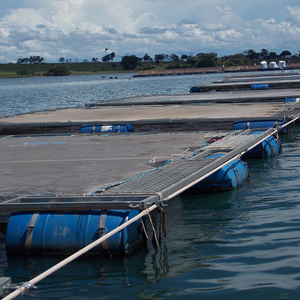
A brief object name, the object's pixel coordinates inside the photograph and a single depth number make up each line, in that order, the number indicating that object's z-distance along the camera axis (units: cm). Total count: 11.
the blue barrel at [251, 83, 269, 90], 4291
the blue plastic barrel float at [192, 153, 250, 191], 1098
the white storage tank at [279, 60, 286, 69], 13650
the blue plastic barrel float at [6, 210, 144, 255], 692
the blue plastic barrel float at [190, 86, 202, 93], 4431
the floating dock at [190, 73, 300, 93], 4334
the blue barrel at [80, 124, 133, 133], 1798
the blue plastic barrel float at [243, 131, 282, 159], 1516
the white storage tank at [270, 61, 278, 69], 14050
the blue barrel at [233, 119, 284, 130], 1759
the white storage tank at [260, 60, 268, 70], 14412
